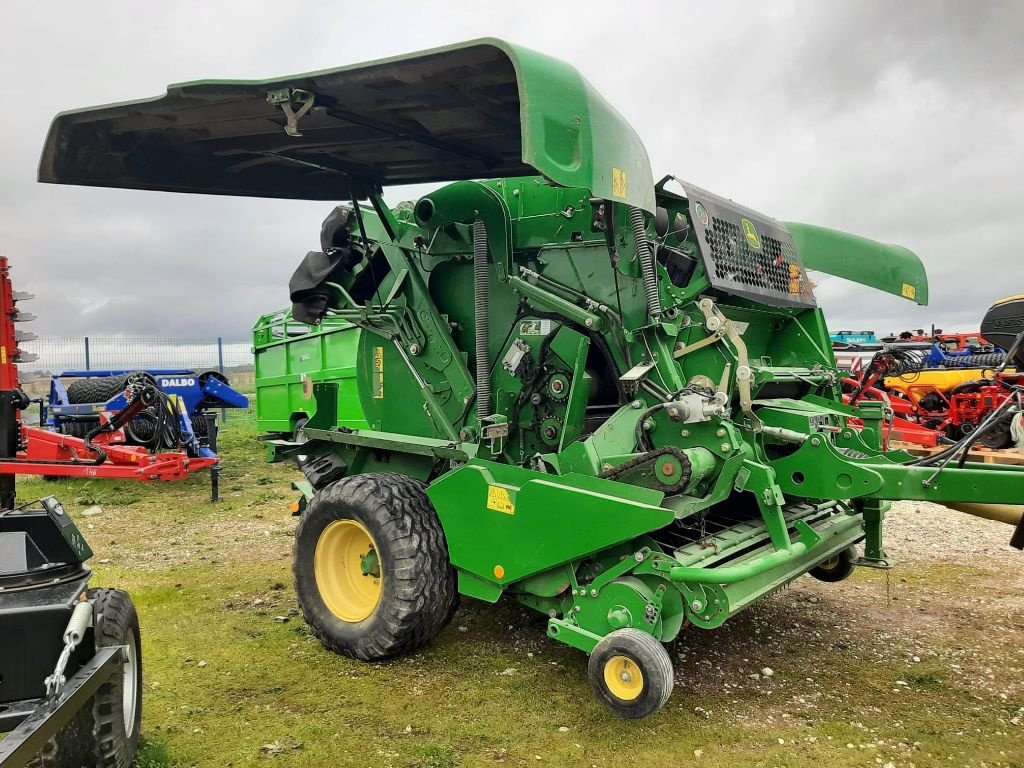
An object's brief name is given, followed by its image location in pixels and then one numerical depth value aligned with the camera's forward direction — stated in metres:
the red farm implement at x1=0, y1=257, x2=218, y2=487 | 8.43
